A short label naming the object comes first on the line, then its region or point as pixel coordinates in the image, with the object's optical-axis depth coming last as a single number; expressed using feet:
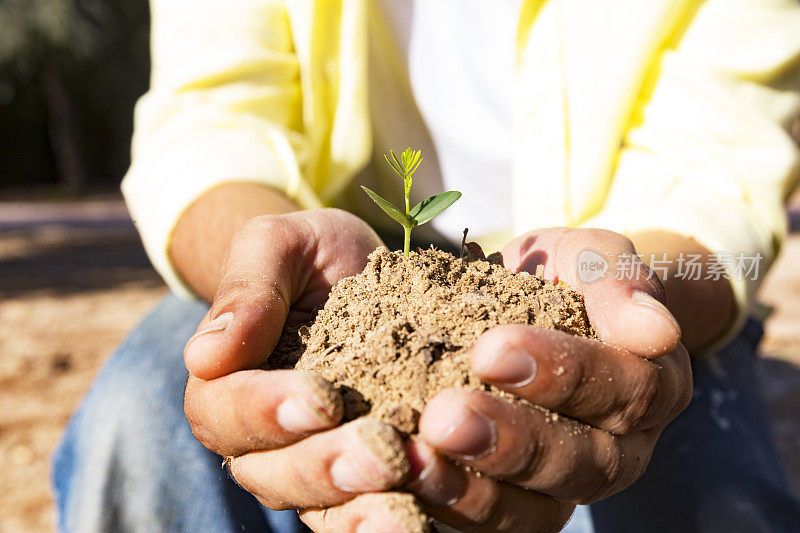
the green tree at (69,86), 8.71
